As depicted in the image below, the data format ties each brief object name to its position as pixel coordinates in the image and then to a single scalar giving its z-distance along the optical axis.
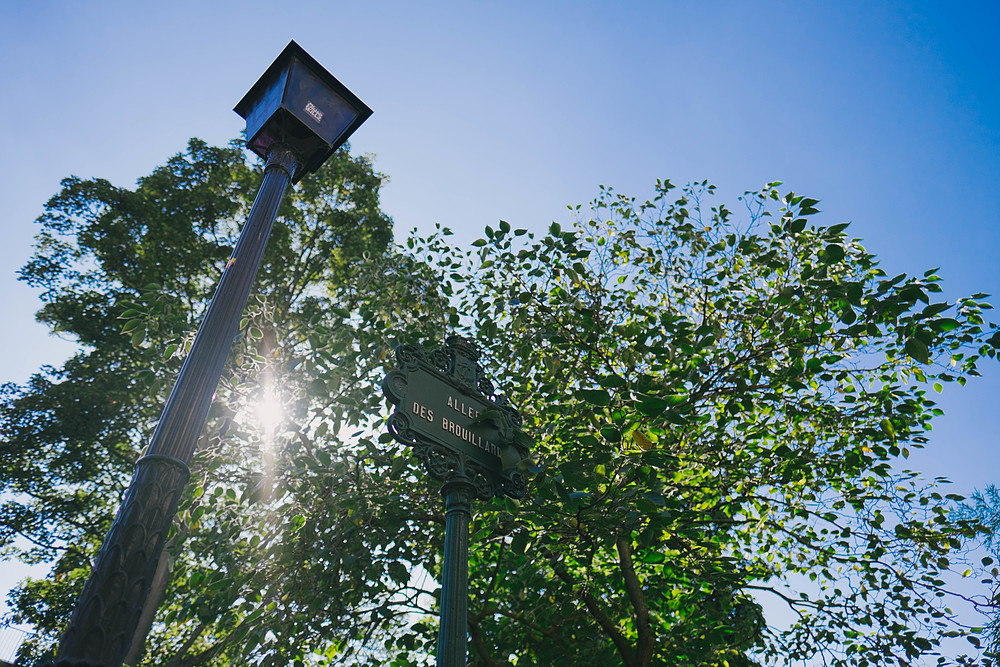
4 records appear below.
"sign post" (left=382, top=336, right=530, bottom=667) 2.82
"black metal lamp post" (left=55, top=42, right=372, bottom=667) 2.01
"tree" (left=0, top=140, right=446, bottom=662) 12.69
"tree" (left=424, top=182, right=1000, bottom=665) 5.88
